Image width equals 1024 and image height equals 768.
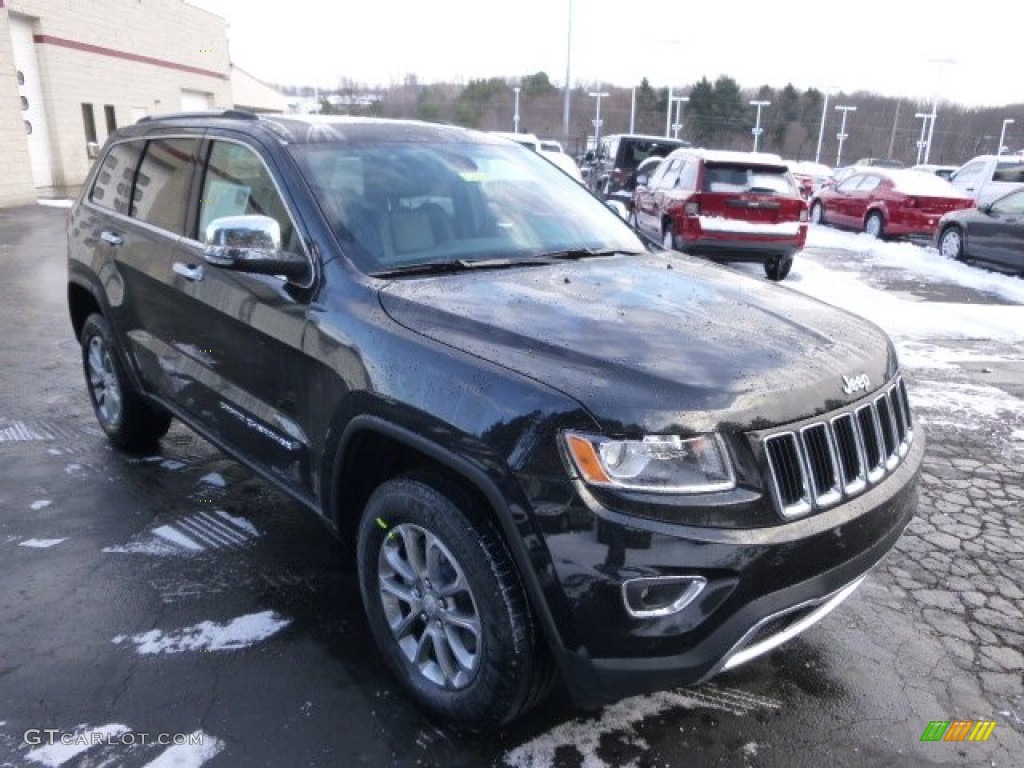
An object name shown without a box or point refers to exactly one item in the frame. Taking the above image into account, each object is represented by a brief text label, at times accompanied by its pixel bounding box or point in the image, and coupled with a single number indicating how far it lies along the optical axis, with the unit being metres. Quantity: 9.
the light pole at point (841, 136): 69.06
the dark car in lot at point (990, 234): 11.60
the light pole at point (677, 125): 63.48
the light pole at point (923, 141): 65.10
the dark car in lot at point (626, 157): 19.47
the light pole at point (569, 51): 32.88
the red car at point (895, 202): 15.46
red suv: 10.69
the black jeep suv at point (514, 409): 2.08
